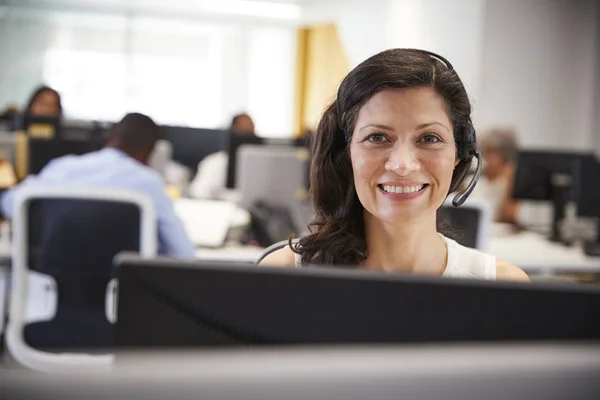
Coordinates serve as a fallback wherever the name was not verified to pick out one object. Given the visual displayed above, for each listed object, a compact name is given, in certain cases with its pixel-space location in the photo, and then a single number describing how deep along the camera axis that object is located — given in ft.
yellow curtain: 32.53
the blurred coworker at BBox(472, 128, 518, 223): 14.71
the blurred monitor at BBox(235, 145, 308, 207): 12.02
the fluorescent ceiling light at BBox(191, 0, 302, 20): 32.35
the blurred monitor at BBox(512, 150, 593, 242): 14.25
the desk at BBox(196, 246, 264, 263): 10.15
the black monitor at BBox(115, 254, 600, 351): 2.01
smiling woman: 4.05
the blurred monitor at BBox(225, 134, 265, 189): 13.66
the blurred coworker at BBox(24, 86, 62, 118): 15.32
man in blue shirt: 8.65
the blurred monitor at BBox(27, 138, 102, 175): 11.25
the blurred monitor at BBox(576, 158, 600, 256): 12.82
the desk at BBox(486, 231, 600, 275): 11.21
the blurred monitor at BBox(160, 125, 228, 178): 15.05
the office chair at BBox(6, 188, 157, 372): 7.34
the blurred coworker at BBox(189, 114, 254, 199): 16.28
